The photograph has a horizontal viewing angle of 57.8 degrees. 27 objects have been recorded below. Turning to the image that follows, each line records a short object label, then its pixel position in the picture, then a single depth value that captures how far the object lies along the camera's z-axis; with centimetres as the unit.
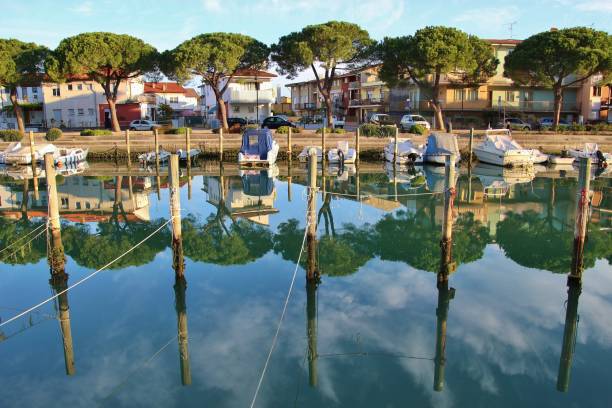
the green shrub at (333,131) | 3925
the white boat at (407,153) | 3366
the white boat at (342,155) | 3453
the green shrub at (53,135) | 3744
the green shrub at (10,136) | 3809
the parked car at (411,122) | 4263
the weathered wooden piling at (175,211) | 1102
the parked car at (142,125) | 4777
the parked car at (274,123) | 4417
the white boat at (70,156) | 3394
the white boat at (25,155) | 3372
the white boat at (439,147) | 3225
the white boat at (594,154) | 3182
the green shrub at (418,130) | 3905
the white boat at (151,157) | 3522
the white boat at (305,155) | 3622
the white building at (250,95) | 5503
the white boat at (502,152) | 3234
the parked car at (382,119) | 4709
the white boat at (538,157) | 3270
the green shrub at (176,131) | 3900
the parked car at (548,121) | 4679
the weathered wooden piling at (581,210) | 1043
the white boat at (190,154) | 3600
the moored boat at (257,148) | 3322
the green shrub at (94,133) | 3909
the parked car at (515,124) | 4188
